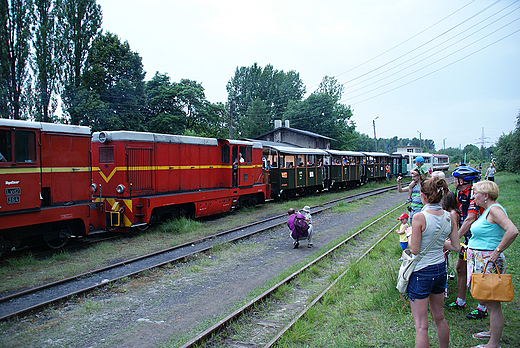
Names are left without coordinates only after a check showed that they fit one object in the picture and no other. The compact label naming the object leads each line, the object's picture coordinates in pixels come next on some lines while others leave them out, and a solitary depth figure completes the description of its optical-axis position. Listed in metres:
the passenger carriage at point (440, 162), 41.85
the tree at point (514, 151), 26.86
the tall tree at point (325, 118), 54.72
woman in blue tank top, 3.48
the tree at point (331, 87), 64.25
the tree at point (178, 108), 36.97
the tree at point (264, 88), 69.81
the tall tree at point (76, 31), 28.36
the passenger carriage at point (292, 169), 18.58
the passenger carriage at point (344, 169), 23.98
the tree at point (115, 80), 28.41
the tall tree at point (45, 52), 26.89
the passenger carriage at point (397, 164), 35.58
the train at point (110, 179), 7.62
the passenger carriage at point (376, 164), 30.27
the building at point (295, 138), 44.22
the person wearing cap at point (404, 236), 4.80
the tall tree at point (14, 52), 24.43
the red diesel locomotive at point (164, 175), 10.52
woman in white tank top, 3.23
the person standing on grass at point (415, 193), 6.37
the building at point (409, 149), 59.44
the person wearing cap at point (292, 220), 9.32
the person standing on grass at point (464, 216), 4.19
